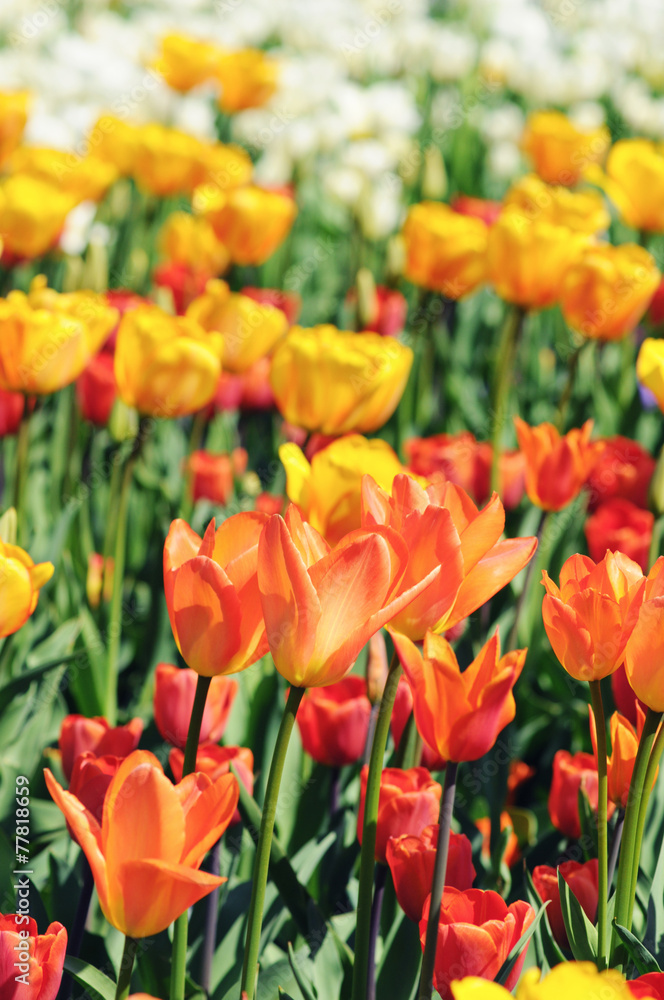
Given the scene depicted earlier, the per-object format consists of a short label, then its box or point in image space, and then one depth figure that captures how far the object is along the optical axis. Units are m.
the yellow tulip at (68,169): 2.89
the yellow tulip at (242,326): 2.18
